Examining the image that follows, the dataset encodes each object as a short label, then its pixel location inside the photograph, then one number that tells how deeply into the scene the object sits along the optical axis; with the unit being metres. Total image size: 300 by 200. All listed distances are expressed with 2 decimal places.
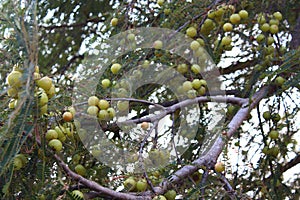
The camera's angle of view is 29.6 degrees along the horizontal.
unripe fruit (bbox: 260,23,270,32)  2.59
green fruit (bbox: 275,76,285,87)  2.45
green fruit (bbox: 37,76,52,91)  1.43
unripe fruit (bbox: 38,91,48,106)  1.40
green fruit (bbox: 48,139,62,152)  1.57
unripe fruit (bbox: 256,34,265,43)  2.62
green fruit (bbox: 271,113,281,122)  2.57
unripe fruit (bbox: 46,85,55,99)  1.45
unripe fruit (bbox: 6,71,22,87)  1.35
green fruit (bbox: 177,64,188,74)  2.38
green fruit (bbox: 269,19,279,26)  2.61
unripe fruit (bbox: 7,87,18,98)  1.35
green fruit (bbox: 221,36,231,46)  2.43
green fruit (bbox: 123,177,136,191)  1.81
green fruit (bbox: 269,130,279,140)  2.53
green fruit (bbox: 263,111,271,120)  2.58
